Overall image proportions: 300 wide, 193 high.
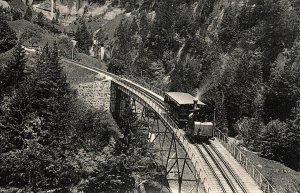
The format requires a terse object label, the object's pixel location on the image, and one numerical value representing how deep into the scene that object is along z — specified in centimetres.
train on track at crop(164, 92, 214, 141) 3073
